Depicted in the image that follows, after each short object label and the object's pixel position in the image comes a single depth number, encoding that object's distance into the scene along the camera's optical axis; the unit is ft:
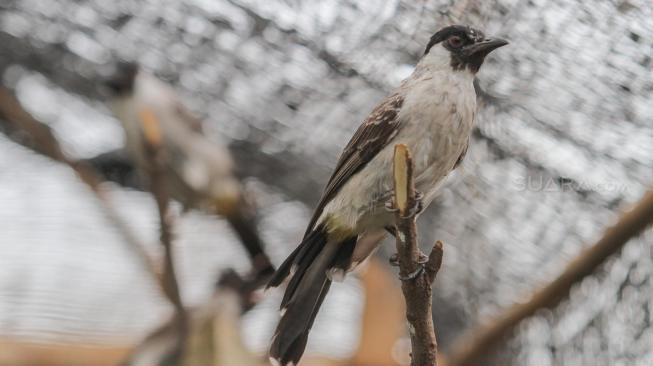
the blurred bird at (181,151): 18.51
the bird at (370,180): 13.21
